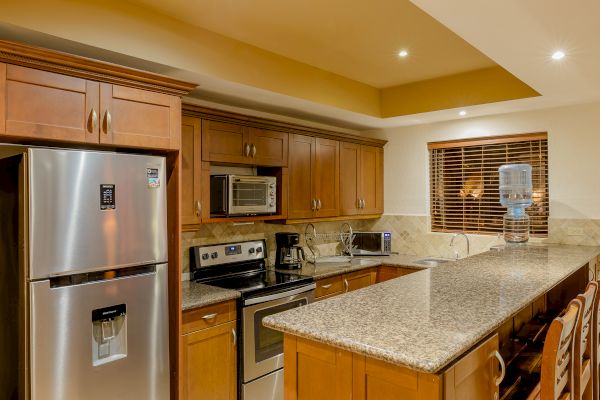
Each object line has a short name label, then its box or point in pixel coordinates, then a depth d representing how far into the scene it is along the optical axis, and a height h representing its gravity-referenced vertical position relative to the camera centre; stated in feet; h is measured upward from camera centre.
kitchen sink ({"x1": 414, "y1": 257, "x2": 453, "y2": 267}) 13.34 -1.97
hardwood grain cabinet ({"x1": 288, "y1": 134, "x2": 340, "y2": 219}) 12.07 +0.71
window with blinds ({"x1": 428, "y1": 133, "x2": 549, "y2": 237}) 12.67 +0.62
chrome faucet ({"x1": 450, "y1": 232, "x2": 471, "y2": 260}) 13.83 -1.27
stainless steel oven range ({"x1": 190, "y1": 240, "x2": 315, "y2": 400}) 9.36 -2.31
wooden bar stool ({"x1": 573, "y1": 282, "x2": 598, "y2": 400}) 6.08 -2.16
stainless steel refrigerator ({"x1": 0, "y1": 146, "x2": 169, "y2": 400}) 6.18 -1.14
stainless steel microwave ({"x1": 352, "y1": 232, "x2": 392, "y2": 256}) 14.83 -1.52
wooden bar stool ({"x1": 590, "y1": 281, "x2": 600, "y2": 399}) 6.93 -2.56
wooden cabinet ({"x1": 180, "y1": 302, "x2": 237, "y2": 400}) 8.37 -3.12
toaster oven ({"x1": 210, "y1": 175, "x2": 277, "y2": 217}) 10.27 +0.17
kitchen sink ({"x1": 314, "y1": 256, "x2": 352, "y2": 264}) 13.51 -1.91
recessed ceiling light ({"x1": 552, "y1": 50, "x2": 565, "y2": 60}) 7.64 +2.63
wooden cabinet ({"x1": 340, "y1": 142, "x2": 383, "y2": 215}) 13.89 +0.74
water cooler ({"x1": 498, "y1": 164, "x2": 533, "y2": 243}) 12.35 -0.01
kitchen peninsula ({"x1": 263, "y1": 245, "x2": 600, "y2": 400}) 4.28 -1.50
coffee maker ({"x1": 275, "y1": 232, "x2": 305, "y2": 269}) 12.28 -1.42
